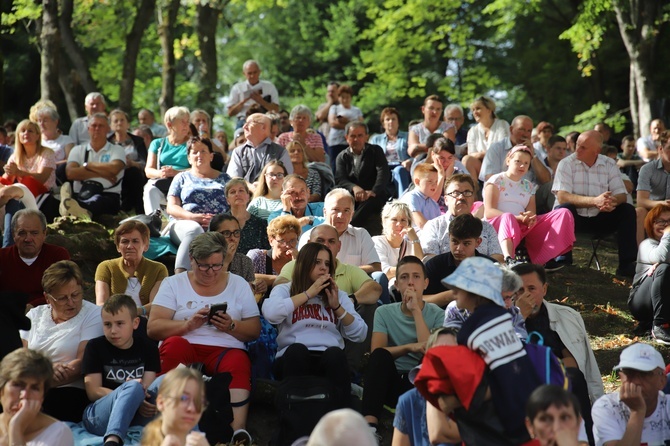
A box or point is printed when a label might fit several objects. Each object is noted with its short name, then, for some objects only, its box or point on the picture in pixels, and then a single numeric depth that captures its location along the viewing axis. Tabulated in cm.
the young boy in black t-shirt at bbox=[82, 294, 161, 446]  1168
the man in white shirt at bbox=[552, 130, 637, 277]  1955
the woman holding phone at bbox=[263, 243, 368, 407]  1291
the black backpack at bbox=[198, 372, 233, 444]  1185
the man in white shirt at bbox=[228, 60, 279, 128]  2625
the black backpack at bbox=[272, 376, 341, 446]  1189
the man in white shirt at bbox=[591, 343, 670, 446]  1074
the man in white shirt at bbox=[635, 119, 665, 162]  2561
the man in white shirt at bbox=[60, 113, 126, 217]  2111
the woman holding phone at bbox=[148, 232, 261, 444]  1243
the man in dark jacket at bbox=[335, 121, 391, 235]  2190
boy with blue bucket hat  851
